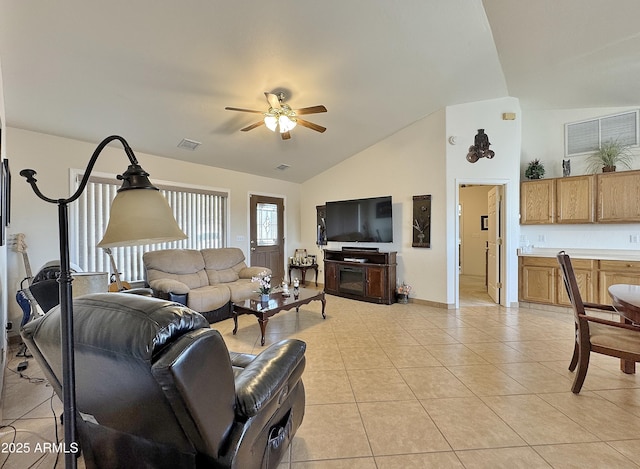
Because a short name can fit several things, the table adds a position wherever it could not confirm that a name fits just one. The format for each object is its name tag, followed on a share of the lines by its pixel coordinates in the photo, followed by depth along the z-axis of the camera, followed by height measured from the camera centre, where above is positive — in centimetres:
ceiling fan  331 +136
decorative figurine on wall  465 +132
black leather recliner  92 -53
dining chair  207 -77
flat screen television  533 +25
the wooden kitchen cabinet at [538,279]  444 -72
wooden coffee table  331 -84
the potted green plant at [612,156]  427 +108
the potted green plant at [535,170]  469 +96
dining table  183 -45
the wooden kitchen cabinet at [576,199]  430 +48
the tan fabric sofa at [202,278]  377 -62
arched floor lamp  92 +2
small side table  664 -74
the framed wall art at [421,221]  494 +20
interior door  493 -19
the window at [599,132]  432 +149
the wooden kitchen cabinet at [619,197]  404 +47
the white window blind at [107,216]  402 +21
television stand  506 -73
